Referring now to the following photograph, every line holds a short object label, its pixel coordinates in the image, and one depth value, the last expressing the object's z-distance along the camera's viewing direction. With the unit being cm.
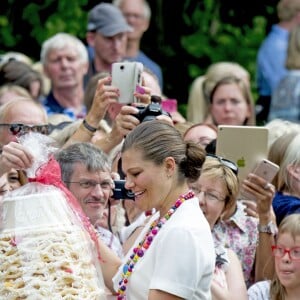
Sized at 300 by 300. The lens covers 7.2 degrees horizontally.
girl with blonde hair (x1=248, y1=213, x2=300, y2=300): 1226
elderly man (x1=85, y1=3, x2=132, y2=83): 1935
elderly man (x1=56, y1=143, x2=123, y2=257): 1189
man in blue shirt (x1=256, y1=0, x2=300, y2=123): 2025
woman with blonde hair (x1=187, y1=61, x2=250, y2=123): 1842
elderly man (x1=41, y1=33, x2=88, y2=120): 1897
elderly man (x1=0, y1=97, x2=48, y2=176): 1088
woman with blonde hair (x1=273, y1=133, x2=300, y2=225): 1378
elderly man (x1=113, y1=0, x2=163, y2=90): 2051
